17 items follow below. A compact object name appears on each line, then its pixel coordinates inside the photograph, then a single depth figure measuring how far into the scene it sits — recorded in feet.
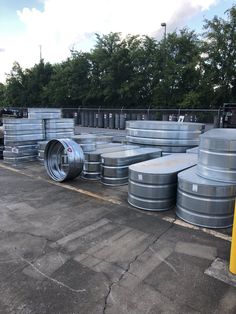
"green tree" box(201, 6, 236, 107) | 57.93
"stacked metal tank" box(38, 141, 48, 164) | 27.81
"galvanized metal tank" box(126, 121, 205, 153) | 24.79
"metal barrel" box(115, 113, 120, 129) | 59.67
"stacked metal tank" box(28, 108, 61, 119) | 30.64
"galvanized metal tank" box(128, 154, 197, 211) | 14.52
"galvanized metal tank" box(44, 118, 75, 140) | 30.68
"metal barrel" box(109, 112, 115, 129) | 61.31
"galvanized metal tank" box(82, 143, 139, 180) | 21.12
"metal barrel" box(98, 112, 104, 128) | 64.69
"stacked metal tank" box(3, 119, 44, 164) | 27.71
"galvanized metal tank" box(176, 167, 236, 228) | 12.49
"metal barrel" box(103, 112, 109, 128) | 63.18
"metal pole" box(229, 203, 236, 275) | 9.03
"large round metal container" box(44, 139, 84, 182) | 18.95
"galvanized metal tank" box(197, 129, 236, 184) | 12.64
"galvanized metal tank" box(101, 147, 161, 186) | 19.56
